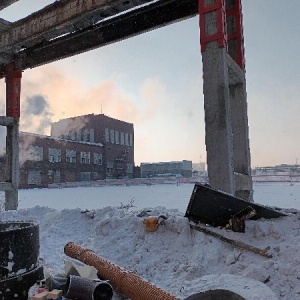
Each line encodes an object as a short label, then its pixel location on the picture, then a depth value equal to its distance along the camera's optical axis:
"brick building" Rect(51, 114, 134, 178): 50.59
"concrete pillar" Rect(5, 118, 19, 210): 8.45
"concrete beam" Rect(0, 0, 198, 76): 6.25
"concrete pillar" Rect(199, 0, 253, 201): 4.62
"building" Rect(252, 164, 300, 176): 32.90
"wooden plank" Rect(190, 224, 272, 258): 3.41
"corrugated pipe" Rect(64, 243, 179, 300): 2.91
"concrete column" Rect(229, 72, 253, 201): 5.90
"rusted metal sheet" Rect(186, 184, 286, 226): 3.94
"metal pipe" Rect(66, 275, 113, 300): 2.76
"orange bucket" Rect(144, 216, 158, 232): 4.62
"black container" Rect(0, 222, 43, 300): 2.88
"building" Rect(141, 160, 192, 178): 55.38
